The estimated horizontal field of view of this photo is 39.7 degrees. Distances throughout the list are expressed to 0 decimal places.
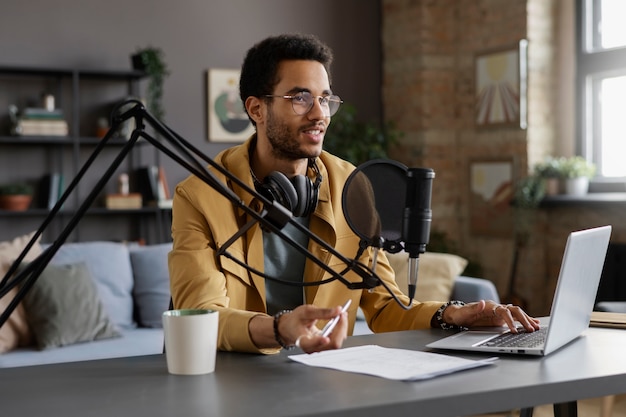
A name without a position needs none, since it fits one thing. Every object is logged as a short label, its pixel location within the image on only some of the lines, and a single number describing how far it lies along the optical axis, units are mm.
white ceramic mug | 1339
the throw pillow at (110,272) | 4176
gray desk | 1146
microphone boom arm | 1038
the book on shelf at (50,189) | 5428
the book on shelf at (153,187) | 5691
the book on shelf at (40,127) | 5293
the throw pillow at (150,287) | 4281
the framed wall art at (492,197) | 5668
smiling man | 1807
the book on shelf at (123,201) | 5551
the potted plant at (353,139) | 5980
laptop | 1449
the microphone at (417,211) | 1287
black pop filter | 1314
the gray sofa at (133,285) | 4168
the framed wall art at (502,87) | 5520
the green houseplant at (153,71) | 5520
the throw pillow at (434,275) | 4277
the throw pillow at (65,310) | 3773
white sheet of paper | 1321
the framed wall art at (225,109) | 6031
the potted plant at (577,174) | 5254
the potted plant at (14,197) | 5281
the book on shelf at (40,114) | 5324
